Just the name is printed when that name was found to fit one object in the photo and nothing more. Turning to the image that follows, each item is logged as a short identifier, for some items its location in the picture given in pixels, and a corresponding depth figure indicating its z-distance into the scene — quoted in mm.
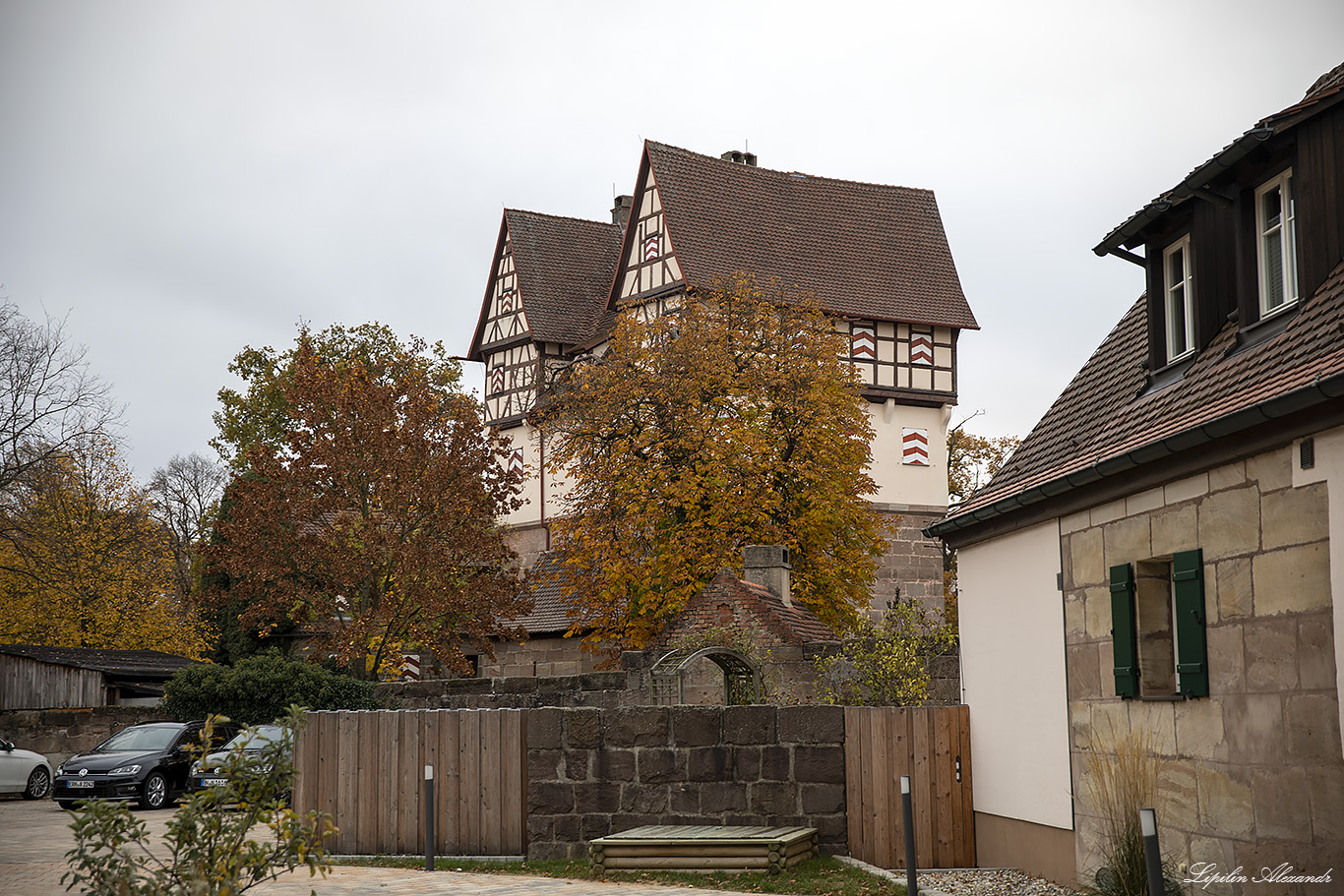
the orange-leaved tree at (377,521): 27453
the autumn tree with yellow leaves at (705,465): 26250
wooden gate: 12812
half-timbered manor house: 35219
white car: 24141
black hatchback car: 21438
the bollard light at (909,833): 10281
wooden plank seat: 11797
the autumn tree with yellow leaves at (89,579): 37156
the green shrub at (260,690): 24078
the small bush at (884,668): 15156
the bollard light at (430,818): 13509
